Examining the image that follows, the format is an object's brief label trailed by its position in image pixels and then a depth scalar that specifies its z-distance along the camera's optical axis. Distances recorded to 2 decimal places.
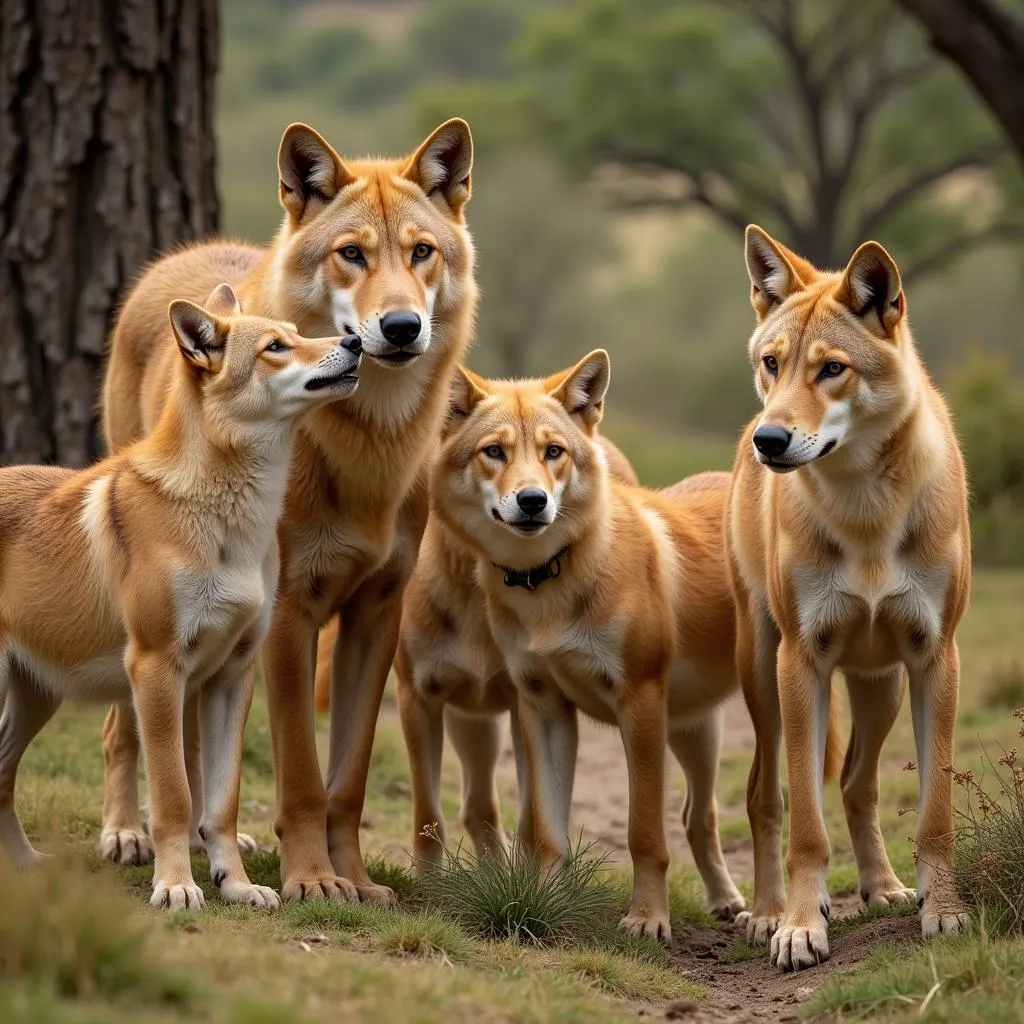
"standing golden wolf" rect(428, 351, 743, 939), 12.42
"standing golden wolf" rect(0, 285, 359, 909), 10.77
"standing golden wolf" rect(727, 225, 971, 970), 11.01
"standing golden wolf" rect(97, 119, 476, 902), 11.84
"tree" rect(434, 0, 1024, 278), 66.50
